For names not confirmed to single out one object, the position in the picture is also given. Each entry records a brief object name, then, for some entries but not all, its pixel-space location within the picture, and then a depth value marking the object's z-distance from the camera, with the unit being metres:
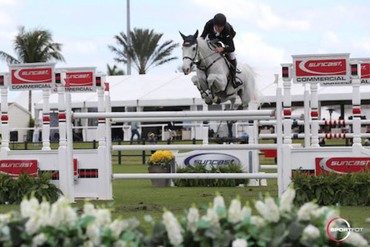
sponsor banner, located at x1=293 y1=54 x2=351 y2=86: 21.36
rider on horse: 23.86
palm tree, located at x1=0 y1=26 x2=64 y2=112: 103.81
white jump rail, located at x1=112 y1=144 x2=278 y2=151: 21.00
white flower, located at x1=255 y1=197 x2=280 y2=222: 7.77
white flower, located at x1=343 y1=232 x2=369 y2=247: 7.72
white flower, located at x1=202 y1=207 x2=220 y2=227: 7.74
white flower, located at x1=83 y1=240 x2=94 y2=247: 7.44
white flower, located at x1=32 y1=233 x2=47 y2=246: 7.36
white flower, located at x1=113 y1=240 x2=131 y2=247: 7.45
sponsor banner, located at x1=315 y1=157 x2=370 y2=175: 19.87
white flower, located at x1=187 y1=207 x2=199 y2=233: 7.77
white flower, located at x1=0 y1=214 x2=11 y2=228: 7.65
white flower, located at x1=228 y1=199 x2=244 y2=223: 7.77
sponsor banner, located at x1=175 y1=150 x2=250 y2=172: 28.72
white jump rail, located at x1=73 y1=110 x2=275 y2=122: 20.30
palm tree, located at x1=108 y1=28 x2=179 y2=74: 100.37
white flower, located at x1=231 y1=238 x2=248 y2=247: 7.27
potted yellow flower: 29.52
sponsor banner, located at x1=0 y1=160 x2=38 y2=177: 20.95
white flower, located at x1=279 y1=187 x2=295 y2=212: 7.96
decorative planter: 28.06
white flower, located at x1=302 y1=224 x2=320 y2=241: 7.42
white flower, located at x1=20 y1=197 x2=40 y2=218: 7.79
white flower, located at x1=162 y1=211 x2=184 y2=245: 7.56
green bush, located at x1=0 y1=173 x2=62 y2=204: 19.94
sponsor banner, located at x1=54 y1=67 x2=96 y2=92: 26.12
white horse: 23.17
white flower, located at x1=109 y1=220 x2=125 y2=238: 7.58
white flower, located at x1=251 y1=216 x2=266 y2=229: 7.71
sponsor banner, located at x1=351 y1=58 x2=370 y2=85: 27.47
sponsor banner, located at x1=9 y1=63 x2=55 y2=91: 21.98
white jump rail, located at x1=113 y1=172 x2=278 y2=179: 20.56
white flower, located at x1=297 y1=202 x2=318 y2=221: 7.78
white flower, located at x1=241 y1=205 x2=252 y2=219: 7.84
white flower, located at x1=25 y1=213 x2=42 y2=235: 7.46
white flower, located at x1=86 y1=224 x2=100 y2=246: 7.48
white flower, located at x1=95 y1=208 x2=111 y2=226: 7.73
